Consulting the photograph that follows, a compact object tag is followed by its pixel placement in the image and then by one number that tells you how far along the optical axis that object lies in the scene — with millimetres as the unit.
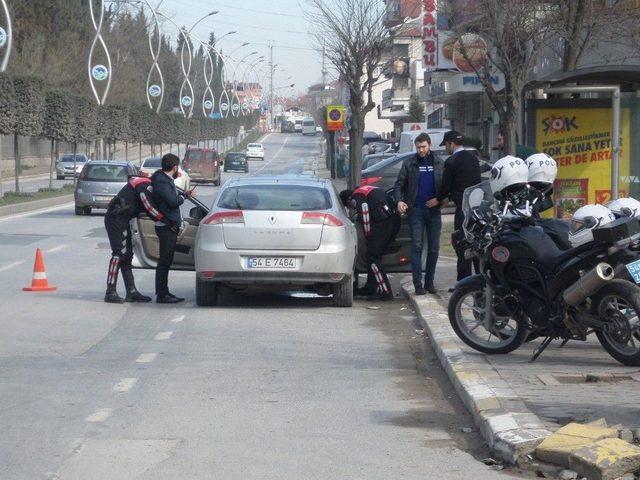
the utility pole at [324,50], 44997
